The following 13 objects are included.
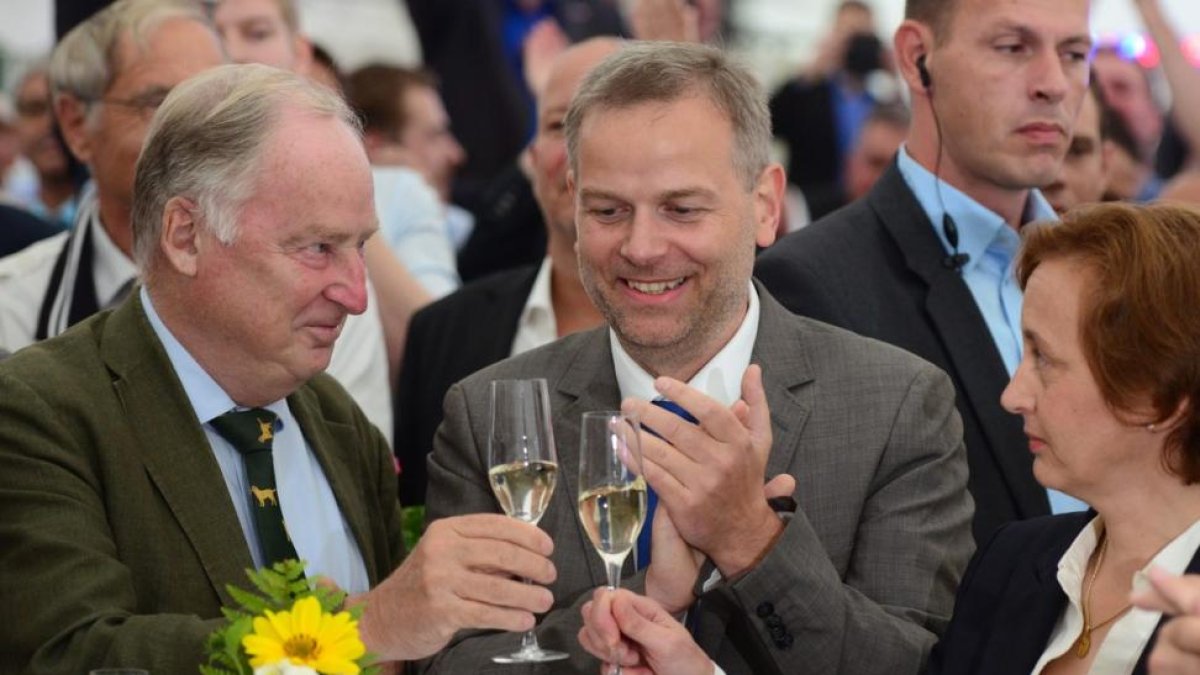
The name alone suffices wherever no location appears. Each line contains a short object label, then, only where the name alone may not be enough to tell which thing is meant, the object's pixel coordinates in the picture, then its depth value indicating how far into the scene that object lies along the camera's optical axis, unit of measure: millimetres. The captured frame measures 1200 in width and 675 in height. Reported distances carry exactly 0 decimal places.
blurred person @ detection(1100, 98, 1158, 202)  7461
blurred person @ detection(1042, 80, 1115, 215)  5824
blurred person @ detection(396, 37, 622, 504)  5395
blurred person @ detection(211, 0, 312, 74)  6203
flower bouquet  2832
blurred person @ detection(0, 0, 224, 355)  5152
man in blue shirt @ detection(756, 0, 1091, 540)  4562
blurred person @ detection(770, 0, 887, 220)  10734
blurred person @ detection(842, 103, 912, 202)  9328
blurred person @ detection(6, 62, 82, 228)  8945
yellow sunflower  2832
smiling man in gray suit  3418
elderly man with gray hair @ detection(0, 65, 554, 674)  3408
